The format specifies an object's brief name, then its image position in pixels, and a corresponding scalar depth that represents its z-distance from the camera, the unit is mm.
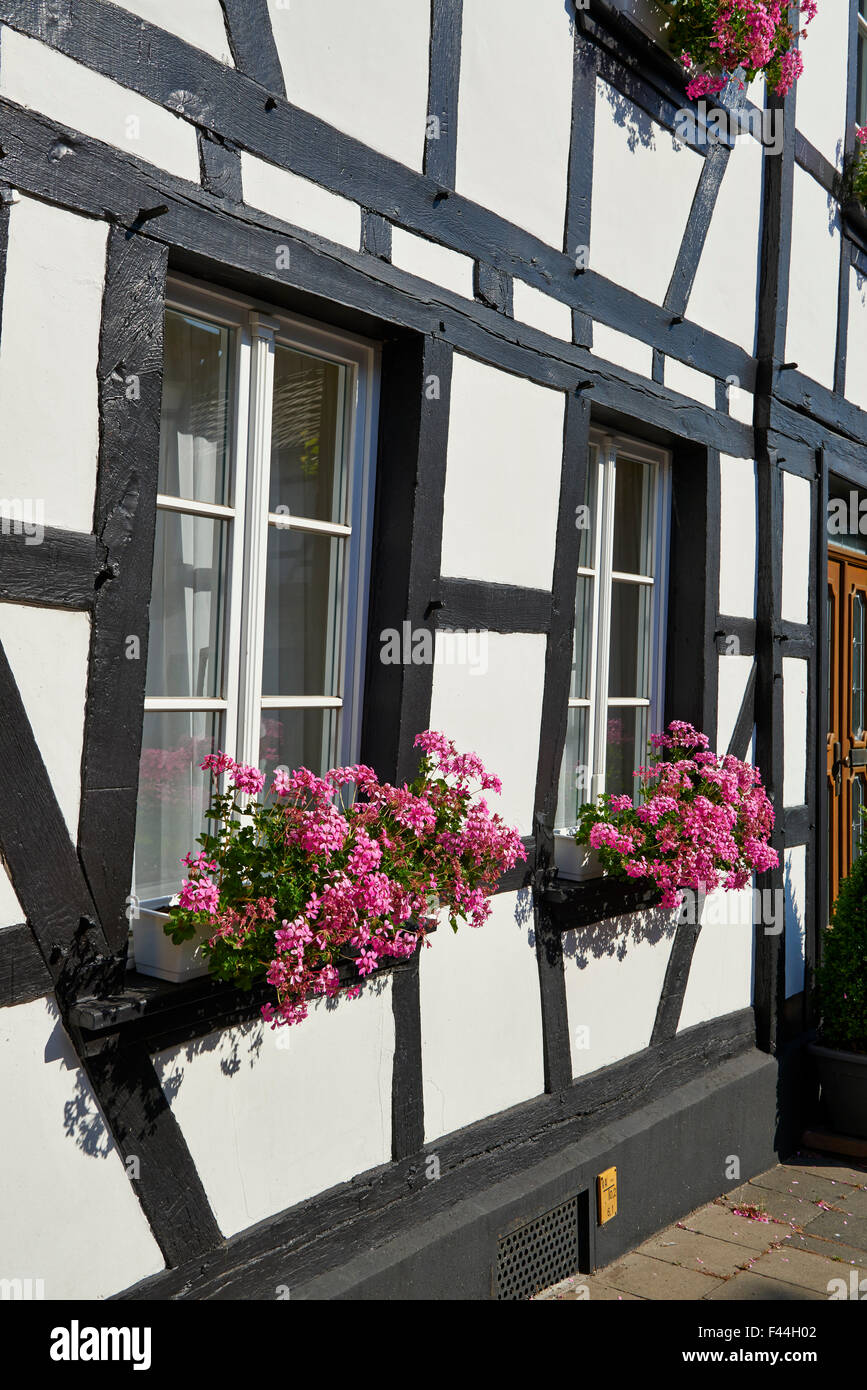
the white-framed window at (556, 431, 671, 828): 4344
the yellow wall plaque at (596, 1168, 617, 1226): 4000
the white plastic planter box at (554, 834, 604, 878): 4105
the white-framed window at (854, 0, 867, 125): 6070
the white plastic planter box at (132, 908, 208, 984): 2672
